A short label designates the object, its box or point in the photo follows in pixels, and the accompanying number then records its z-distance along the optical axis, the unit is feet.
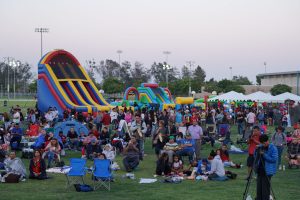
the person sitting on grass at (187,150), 52.85
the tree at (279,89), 214.69
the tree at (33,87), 288.26
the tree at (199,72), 398.52
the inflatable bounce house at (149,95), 138.10
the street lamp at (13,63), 269.44
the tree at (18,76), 347.97
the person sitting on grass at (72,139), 63.16
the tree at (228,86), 226.83
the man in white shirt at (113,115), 85.83
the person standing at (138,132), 57.21
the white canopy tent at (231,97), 122.72
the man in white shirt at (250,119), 82.44
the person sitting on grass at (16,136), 61.21
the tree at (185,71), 397.15
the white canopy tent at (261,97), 117.60
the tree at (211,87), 243.56
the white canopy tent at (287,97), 116.67
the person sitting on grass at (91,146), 55.42
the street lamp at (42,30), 232.76
